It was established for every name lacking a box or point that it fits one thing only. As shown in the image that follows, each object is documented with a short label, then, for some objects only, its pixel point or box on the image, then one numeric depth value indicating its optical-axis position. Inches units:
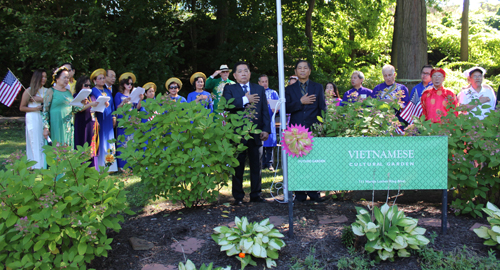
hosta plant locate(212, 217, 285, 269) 112.7
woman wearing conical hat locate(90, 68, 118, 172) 256.2
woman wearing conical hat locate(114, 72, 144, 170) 274.2
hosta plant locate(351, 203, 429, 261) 113.1
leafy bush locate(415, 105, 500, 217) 133.5
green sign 126.3
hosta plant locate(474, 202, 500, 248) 116.4
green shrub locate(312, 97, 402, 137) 143.0
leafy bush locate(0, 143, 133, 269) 99.0
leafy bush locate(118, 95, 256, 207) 143.5
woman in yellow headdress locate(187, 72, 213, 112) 272.5
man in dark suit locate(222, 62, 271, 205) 177.7
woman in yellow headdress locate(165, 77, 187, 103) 264.8
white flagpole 168.2
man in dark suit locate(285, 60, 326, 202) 184.5
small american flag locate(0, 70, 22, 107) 223.9
